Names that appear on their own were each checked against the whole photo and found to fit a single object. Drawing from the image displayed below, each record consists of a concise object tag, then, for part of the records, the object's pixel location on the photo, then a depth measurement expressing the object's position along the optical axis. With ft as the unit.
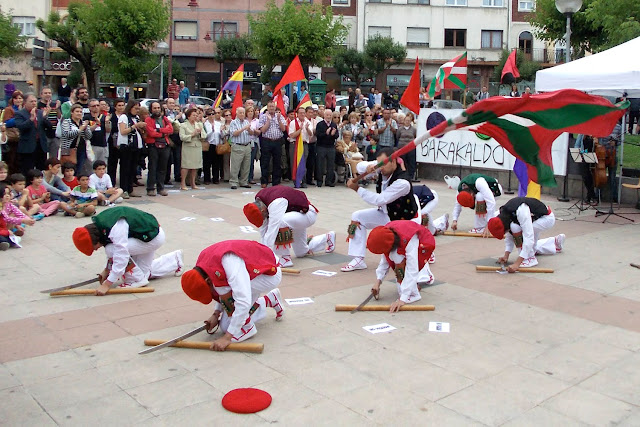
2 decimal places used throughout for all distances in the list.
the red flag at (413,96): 47.48
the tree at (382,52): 144.36
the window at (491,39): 156.97
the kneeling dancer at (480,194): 34.27
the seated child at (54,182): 39.70
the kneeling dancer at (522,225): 27.76
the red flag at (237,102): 54.11
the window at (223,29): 152.76
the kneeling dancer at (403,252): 22.45
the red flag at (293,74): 51.24
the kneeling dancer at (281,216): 28.27
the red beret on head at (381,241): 22.29
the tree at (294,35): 109.81
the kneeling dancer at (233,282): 18.58
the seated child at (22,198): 36.83
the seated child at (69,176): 40.67
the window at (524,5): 155.84
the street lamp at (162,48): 94.02
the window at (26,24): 149.38
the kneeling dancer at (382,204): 26.21
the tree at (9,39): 130.35
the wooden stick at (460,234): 35.83
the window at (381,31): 152.86
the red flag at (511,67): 54.34
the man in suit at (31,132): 41.93
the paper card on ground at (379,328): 21.06
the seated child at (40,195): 38.78
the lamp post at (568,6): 50.21
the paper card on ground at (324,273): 27.96
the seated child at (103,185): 41.29
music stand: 43.06
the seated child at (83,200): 39.24
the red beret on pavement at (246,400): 15.37
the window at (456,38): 156.15
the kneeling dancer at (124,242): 23.79
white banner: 53.57
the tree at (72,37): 122.83
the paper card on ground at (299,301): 23.88
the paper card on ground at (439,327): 21.18
